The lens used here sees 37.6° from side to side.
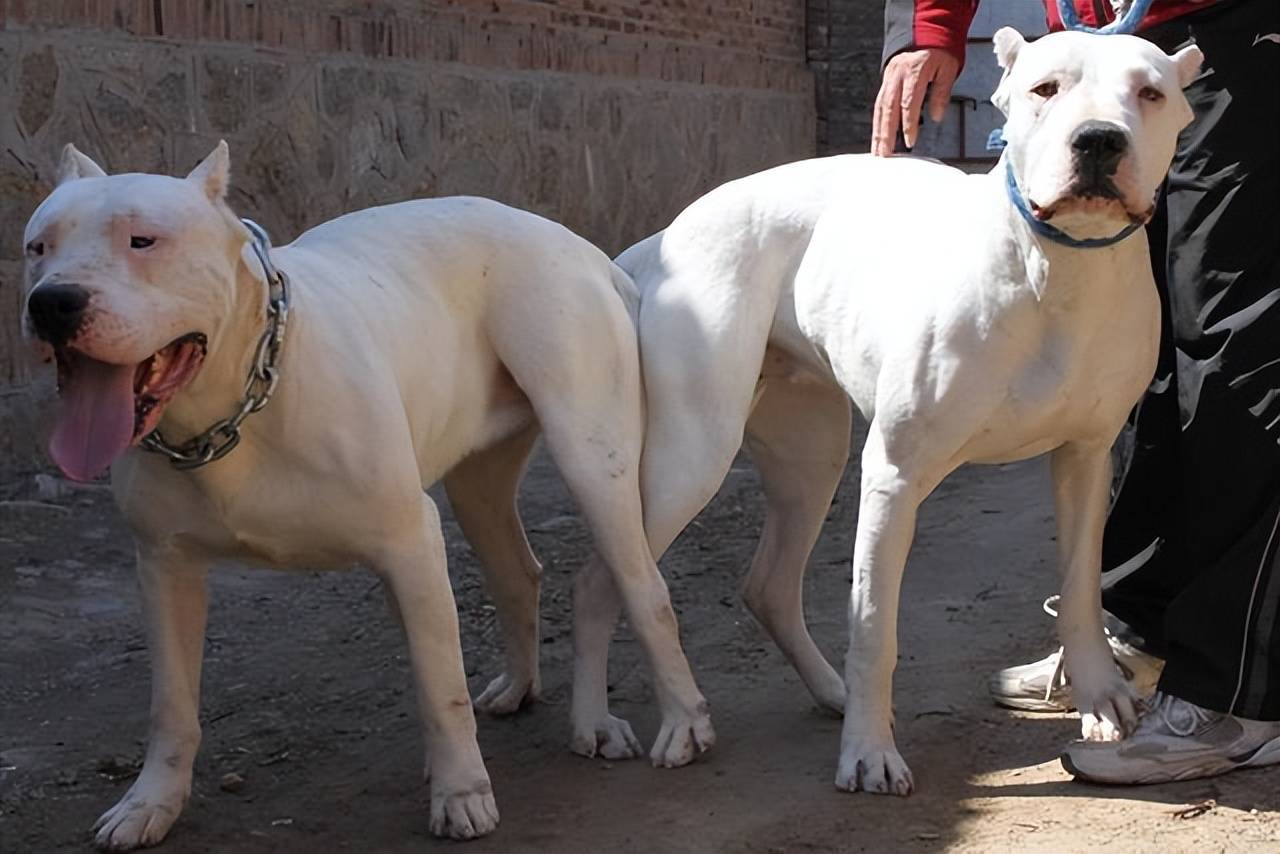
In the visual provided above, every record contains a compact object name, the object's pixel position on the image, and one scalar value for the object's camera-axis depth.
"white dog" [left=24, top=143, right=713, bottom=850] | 3.40
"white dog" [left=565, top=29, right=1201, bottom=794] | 3.76
